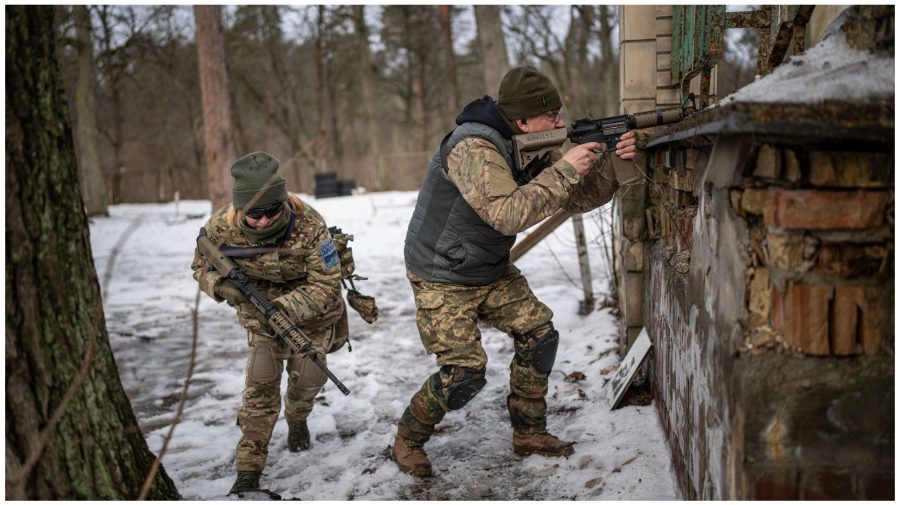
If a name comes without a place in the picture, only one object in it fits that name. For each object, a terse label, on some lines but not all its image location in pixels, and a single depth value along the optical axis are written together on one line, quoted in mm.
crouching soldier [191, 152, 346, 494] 3309
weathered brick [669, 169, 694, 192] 2779
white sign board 3822
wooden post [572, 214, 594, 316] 5871
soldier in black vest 3025
